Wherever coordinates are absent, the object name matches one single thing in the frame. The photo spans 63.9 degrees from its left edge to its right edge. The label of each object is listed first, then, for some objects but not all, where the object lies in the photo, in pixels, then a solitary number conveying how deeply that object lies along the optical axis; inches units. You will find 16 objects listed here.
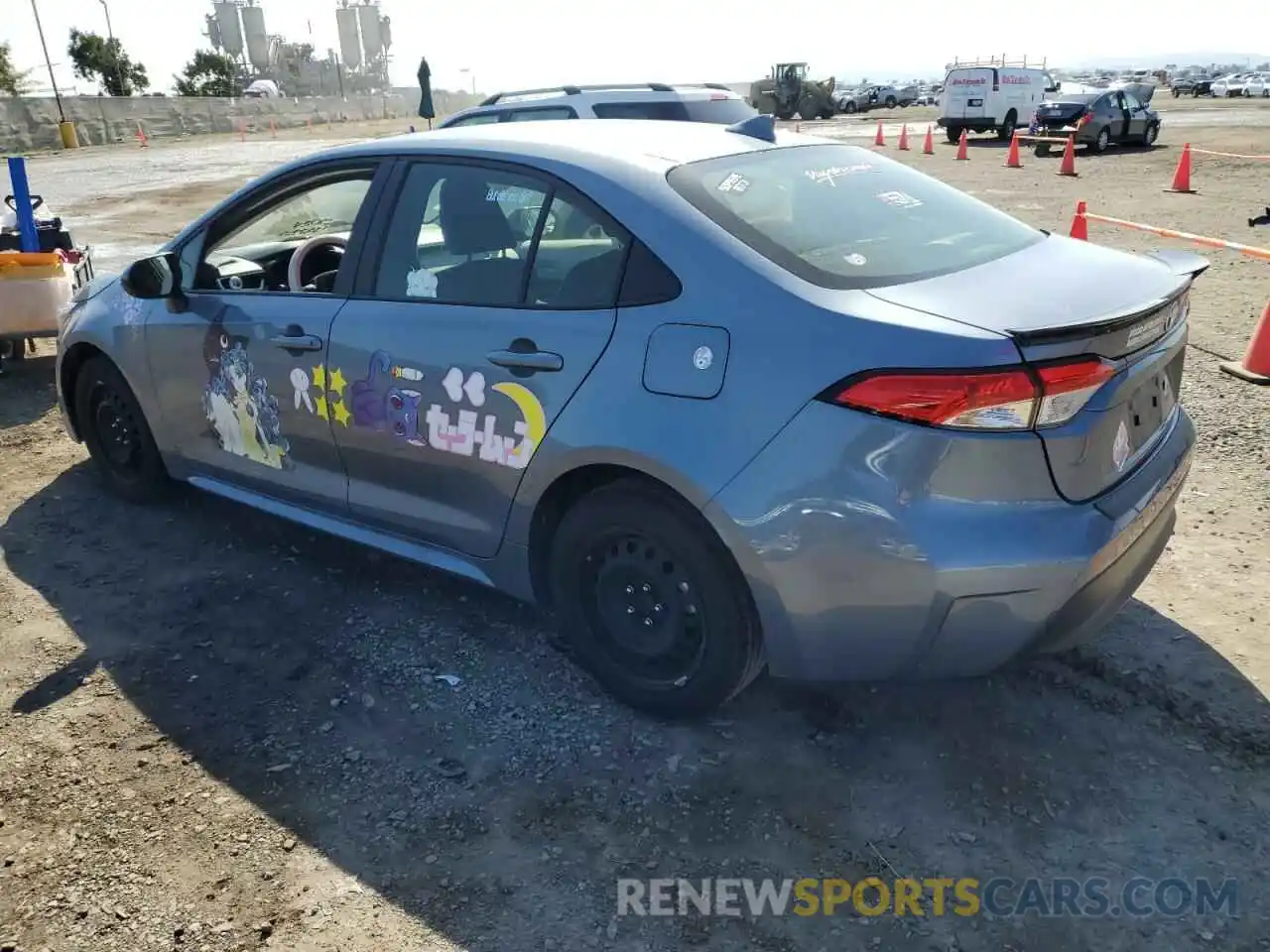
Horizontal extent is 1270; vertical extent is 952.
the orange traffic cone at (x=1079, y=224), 382.0
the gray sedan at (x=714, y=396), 95.3
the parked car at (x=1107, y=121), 951.6
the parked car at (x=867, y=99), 2198.6
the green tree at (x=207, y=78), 3084.9
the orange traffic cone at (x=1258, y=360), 231.3
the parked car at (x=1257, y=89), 2378.2
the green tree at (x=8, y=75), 2444.6
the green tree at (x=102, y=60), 2741.1
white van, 1168.8
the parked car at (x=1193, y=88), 2630.4
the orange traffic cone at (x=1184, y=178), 637.9
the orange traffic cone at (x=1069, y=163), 756.6
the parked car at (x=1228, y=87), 2458.2
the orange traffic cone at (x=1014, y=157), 844.1
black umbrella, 953.1
